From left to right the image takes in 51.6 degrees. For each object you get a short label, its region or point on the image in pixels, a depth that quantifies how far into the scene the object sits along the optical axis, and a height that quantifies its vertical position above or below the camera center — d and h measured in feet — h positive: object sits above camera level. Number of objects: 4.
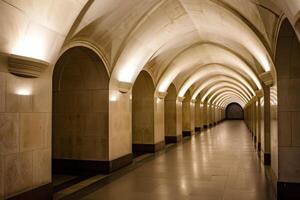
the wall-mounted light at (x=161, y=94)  42.82 +1.94
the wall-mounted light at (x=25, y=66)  14.46 +2.11
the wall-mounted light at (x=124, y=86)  28.99 +2.12
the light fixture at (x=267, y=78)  22.37 +2.26
